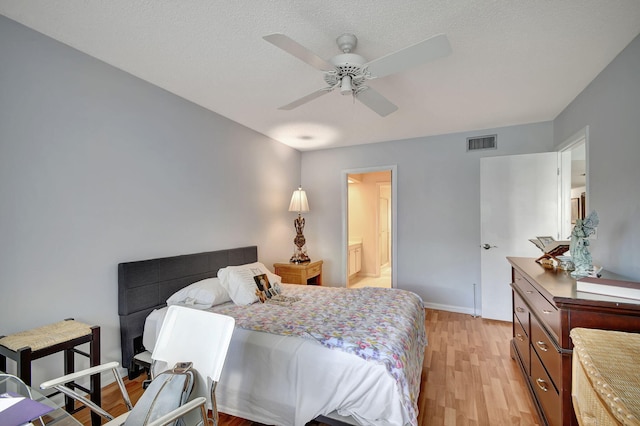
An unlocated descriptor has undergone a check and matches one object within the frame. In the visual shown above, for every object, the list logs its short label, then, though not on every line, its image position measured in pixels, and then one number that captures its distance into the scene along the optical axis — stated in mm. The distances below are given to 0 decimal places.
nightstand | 4016
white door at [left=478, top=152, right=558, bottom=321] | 3438
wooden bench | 1546
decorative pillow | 2625
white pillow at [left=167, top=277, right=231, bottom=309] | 2527
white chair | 1244
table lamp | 4332
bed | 1588
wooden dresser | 1321
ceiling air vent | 3875
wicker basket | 661
